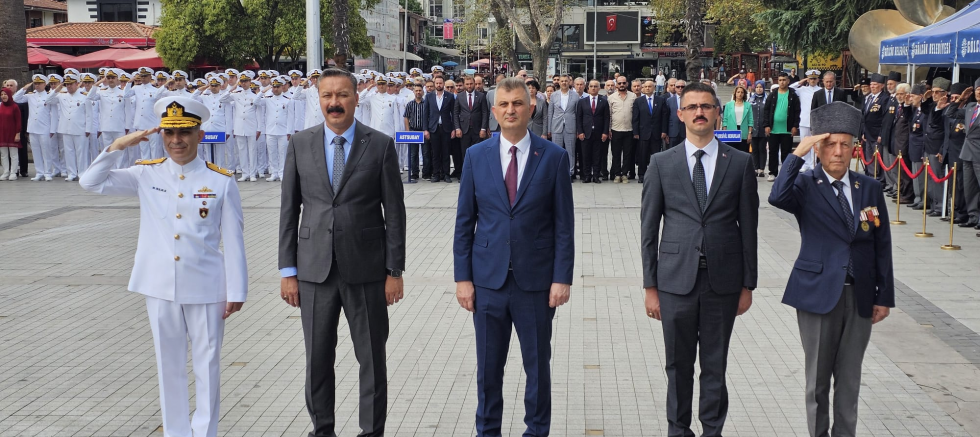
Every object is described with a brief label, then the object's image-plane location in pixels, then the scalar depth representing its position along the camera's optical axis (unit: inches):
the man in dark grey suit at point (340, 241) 207.5
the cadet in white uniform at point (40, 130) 830.5
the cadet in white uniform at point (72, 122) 823.1
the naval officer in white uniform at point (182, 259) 201.5
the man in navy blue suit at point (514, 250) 205.5
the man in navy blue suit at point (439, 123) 789.2
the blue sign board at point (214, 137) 750.5
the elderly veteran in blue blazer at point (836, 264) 205.3
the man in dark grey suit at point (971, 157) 518.0
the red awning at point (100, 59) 1649.0
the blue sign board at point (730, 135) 706.8
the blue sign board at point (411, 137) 761.6
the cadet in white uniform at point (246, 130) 822.5
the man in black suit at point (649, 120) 768.3
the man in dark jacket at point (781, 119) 772.0
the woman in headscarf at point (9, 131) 816.3
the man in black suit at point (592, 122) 765.9
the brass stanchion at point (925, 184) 520.7
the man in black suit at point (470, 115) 776.3
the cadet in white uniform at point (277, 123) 817.5
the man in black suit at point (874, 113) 704.4
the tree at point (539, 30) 1393.9
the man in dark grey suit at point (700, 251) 205.6
